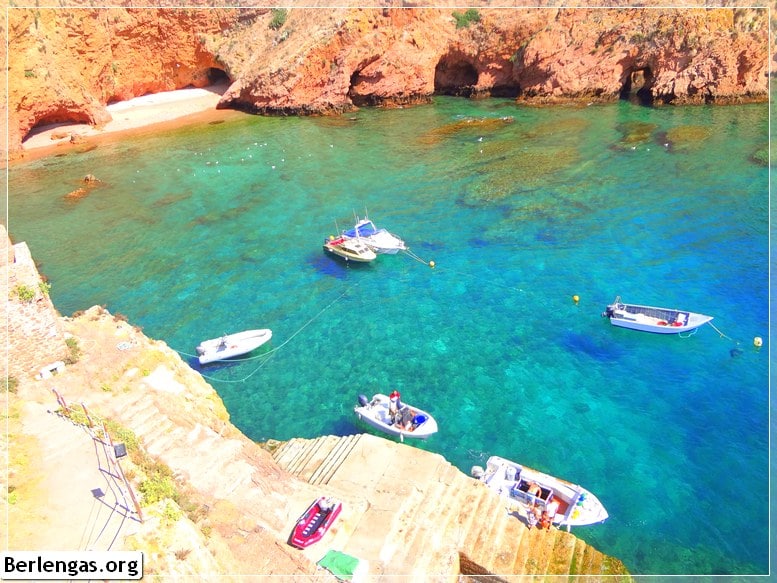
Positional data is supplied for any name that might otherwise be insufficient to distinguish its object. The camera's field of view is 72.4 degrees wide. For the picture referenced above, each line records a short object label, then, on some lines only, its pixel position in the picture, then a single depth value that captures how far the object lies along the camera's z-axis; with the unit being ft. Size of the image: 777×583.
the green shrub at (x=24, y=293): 59.52
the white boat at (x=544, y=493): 60.13
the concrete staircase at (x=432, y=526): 51.90
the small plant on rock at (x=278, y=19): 232.12
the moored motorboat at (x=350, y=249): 113.19
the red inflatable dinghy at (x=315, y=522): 50.67
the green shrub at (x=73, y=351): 67.46
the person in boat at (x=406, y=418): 72.95
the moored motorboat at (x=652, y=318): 86.99
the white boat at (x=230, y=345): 88.69
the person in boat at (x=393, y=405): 74.38
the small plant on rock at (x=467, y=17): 222.81
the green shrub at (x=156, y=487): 47.47
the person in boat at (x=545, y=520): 57.62
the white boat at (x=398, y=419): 72.13
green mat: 48.03
